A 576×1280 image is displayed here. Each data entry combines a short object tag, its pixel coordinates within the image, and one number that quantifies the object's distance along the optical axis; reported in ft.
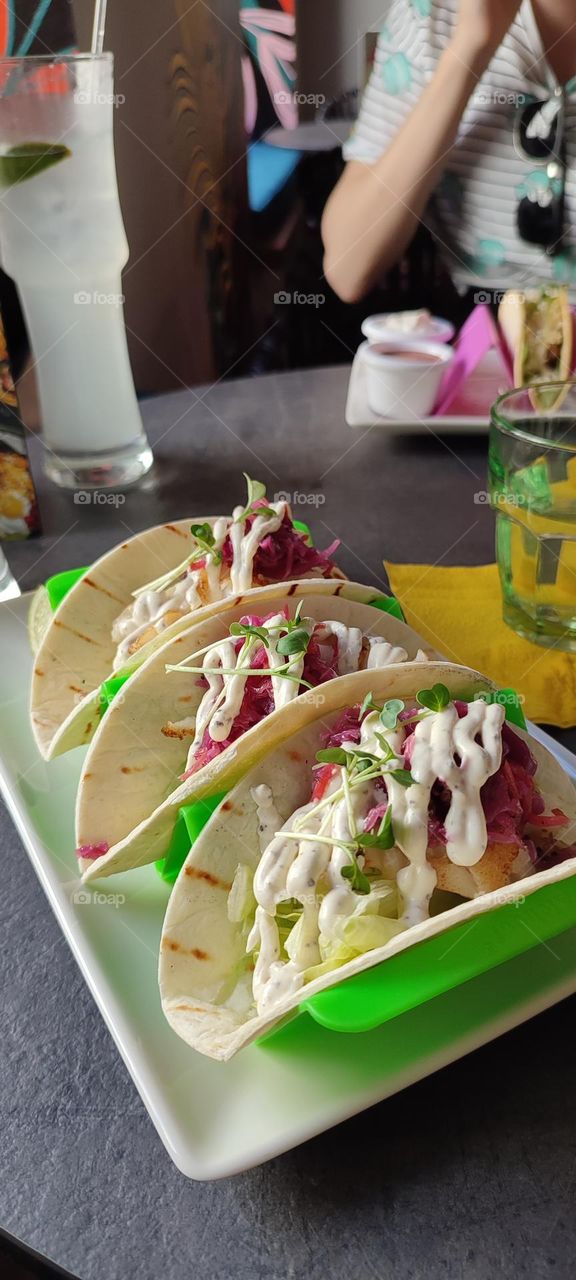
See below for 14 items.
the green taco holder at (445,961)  0.65
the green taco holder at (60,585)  1.29
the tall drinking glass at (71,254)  1.57
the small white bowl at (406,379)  1.91
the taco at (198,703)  0.92
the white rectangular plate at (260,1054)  0.67
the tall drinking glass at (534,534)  1.32
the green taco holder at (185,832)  0.85
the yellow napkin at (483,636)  1.22
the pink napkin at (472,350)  2.00
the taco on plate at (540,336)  2.05
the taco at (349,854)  0.75
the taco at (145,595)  1.16
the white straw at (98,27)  1.53
